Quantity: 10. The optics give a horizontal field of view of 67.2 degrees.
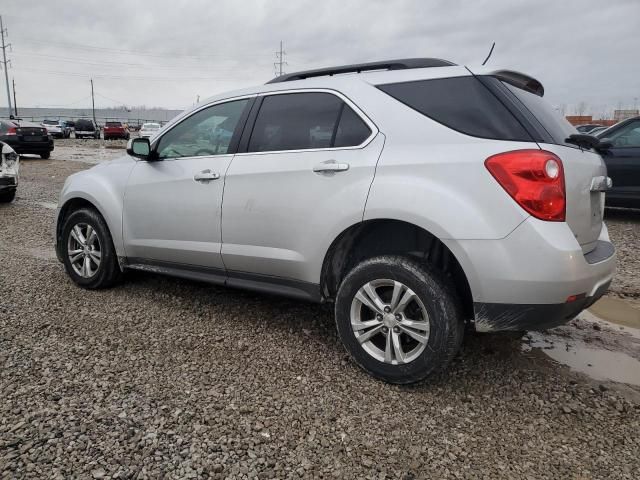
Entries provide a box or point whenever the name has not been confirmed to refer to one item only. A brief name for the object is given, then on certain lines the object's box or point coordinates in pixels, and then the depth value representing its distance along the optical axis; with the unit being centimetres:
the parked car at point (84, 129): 3844
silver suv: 238
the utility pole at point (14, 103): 7328
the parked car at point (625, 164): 759
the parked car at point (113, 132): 3731
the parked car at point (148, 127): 3319
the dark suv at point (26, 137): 1623
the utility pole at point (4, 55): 6716
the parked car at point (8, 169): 870
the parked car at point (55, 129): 3800
